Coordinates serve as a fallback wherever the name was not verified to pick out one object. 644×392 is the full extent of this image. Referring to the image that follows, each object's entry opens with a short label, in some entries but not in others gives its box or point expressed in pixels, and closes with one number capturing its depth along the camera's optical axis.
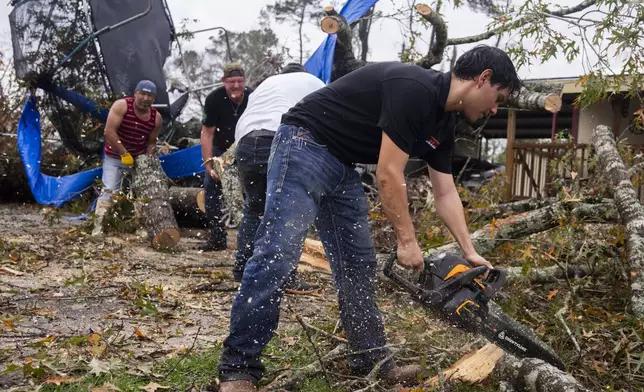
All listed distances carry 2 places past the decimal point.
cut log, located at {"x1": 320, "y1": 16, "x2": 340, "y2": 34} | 5.62
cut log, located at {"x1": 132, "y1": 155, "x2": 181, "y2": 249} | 6.00
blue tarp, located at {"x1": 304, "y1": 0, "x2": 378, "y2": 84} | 6.08
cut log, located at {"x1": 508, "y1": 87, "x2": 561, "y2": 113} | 5.10
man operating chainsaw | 2.29
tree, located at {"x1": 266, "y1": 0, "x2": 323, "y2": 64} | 16.50
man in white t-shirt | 3.79
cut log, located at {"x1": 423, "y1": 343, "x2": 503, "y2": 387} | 2.57
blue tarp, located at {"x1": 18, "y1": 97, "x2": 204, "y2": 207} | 7.46
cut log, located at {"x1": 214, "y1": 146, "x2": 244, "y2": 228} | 5.69
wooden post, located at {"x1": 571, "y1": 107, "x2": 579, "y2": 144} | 12.50
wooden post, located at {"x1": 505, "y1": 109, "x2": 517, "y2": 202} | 10.96
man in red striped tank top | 6.28
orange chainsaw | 2.51
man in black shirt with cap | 5.46
